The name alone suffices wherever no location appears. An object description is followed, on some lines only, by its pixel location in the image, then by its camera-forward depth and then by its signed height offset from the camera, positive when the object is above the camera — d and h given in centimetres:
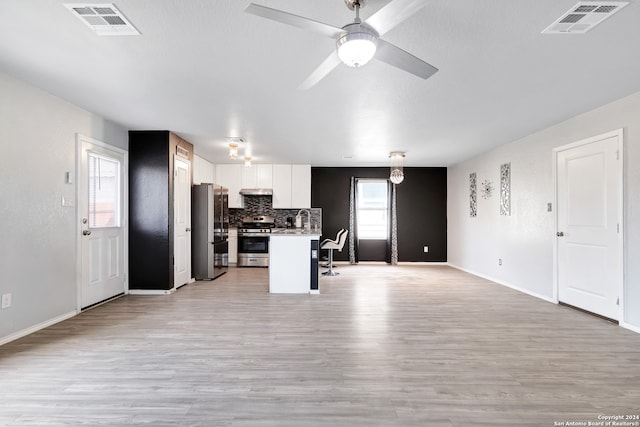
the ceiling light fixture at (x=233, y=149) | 532 +109
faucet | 780 -1
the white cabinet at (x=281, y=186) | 759 +66
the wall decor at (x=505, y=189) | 538 +42
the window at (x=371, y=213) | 801 +1
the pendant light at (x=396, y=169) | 625 +91
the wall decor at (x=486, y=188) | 596 +47
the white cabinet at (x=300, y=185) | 761 +69
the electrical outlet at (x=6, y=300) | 278 -76
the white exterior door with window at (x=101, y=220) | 380 -8
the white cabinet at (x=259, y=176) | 757 +90
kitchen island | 491 -78
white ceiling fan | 147 +93
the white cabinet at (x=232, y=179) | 757 +83
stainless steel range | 729 -76
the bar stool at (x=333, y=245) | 641 -64
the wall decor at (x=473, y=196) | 651 +36
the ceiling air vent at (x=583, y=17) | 185 +121
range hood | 752 +54
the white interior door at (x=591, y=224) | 348 -14
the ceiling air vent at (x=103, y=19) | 189 +123
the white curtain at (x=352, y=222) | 783 -22
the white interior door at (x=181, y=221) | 495 -12
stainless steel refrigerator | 578 -31
